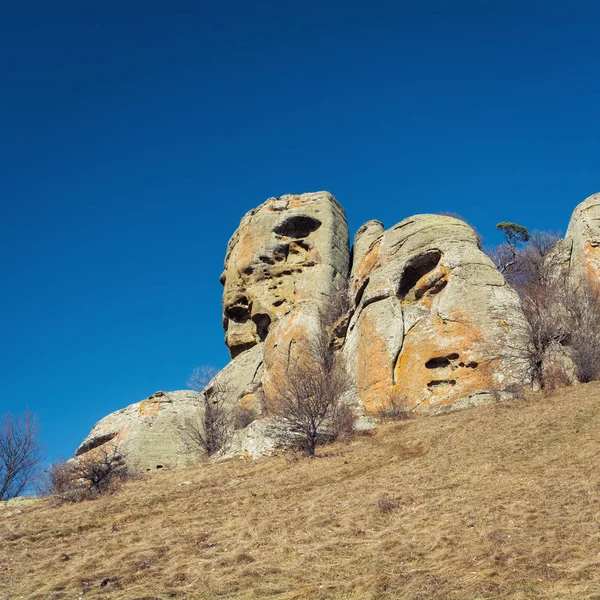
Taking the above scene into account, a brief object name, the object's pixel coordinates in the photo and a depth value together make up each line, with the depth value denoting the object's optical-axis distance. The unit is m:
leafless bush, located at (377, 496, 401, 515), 11.59
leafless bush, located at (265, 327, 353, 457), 19.16
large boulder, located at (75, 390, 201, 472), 26.22
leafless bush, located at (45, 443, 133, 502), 17.67
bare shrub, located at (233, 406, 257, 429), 27.51
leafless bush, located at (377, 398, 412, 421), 21.56
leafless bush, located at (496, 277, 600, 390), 21.17
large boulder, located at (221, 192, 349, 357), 33.34
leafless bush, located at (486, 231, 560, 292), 37.84
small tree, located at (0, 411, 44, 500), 28.02
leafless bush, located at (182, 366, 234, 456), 26.22
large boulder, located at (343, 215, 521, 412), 22.16
